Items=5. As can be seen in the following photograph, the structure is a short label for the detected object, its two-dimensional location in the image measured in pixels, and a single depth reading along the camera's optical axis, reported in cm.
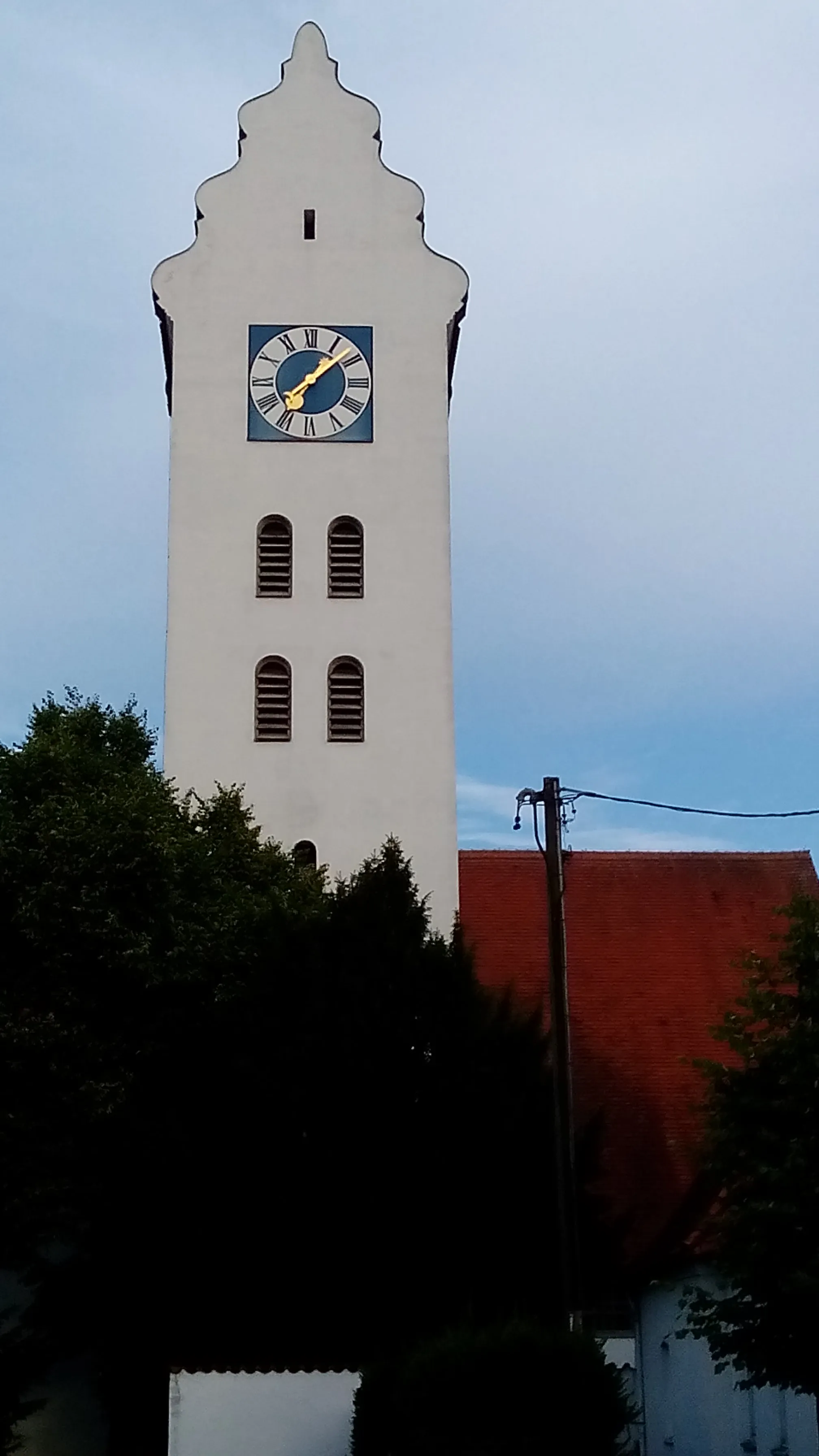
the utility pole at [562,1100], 1897
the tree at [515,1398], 1639
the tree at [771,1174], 1741
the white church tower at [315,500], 3130
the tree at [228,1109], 2355
